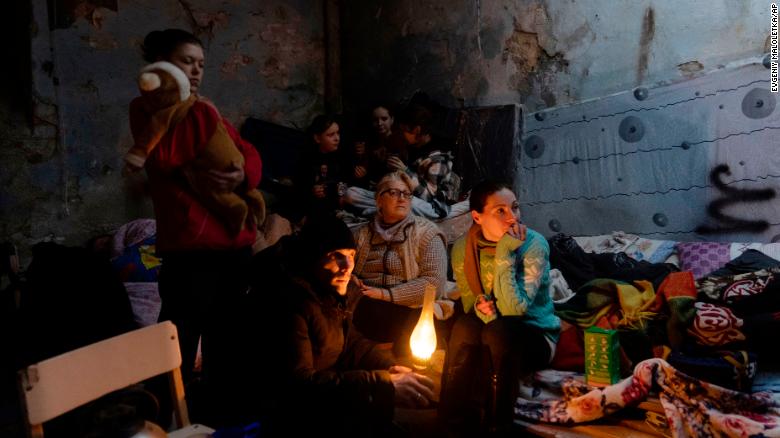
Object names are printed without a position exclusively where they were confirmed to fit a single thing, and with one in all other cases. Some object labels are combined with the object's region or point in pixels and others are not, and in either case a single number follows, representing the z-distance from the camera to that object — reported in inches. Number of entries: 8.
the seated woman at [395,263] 146.1
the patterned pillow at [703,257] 161.9
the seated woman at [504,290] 118.0
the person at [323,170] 219.9
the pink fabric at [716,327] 119.8
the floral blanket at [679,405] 93.7
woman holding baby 93.1
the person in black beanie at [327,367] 91.8
